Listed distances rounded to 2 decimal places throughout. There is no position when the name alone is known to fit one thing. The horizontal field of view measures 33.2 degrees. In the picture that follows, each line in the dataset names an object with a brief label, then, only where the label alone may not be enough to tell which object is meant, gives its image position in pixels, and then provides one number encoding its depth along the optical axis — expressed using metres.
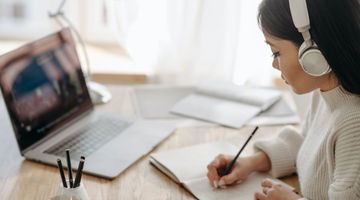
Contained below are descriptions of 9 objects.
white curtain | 2.27
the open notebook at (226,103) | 1.79
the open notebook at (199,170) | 1.35
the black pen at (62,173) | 1.16
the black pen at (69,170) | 1.18
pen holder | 1.16
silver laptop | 1.46
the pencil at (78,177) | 1.15
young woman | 1.15
